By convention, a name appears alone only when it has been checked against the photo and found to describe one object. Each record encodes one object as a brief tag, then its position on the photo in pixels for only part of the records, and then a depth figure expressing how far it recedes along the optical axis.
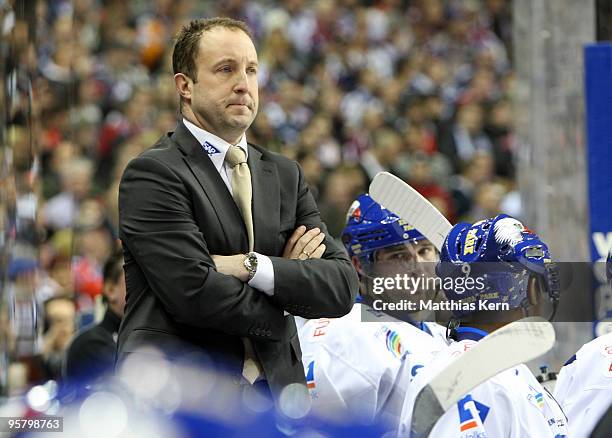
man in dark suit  7.18
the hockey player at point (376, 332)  8.84
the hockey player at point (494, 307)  6.54
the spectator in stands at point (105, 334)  11.75
